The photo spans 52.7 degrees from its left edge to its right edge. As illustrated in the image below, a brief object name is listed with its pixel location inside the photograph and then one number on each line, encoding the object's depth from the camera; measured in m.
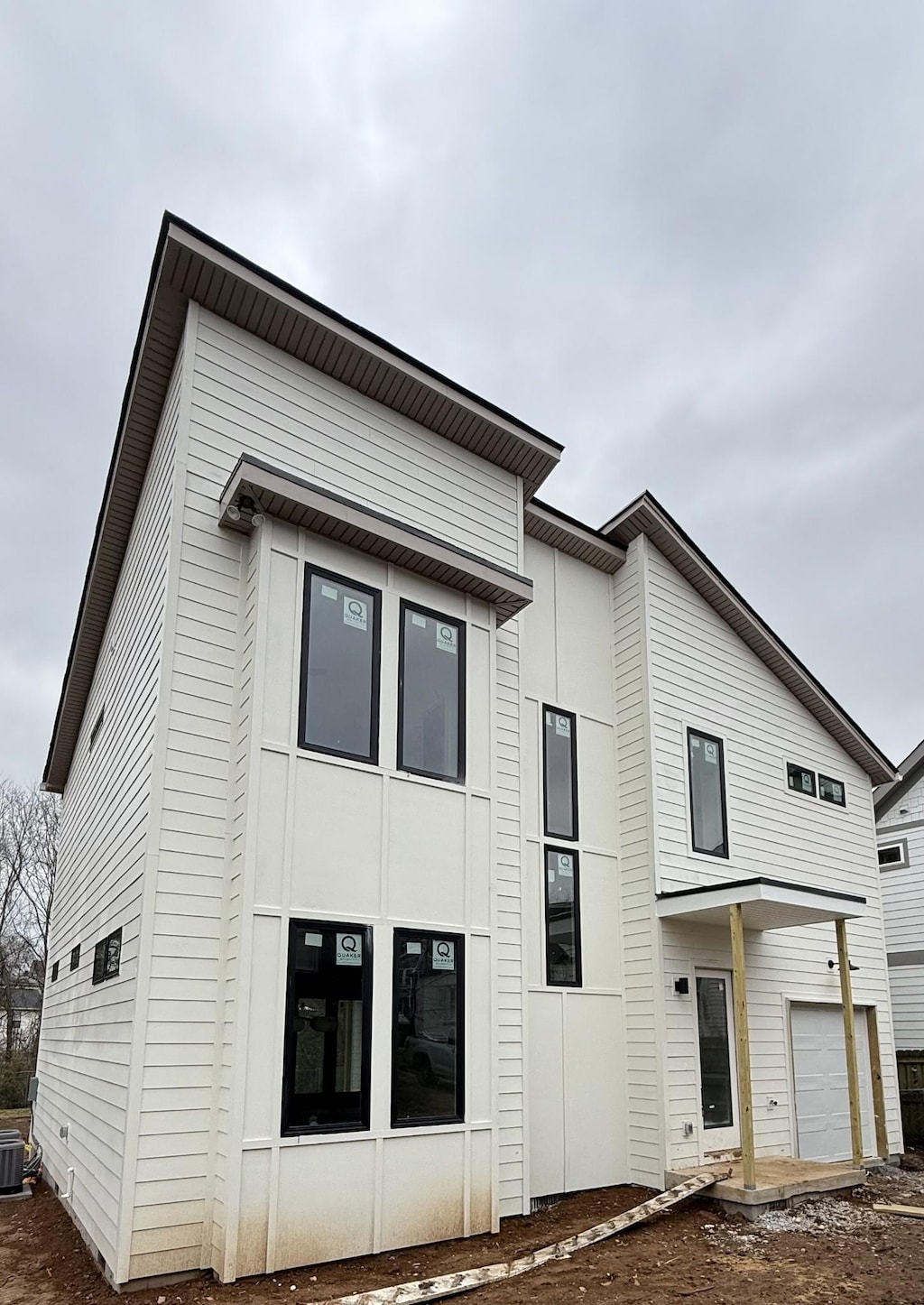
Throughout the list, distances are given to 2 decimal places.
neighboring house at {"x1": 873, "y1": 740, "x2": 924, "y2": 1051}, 16.61
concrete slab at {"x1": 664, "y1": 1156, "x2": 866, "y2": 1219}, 8.34
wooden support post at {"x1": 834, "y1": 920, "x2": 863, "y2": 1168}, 10.07
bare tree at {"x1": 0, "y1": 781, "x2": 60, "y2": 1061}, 29.78
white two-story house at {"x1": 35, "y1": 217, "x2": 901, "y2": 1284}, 6.51
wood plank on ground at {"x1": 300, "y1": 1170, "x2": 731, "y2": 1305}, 5.73
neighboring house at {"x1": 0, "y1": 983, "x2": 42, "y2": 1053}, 26.59
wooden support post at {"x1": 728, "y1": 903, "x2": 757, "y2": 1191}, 8.41
